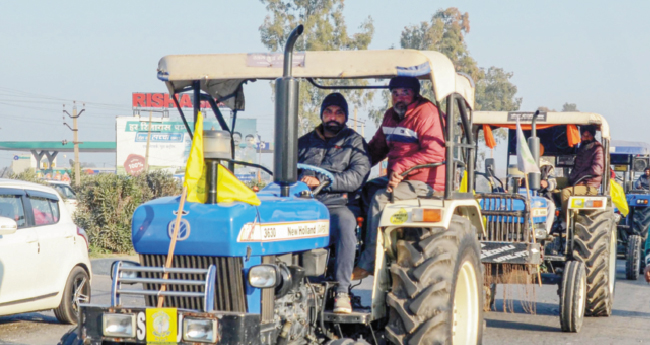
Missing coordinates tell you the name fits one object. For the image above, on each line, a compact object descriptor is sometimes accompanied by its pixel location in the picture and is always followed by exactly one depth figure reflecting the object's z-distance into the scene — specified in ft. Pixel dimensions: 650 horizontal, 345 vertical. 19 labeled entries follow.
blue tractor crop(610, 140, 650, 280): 51.42
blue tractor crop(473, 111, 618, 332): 32.65
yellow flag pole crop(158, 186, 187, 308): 16.88
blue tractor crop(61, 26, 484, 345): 16.75
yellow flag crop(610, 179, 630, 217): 44.83
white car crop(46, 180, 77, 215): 100.09
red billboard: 232.53
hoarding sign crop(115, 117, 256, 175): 215.31
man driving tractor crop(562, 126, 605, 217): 38.70
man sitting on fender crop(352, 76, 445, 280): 20.99
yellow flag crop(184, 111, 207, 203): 16.98
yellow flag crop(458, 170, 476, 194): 31.49
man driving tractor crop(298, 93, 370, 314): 20.10
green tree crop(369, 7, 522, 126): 160.76
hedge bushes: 63.16
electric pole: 158.63
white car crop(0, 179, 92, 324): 29.19
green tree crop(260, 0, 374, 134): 145.48
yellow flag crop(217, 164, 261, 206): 17.37
